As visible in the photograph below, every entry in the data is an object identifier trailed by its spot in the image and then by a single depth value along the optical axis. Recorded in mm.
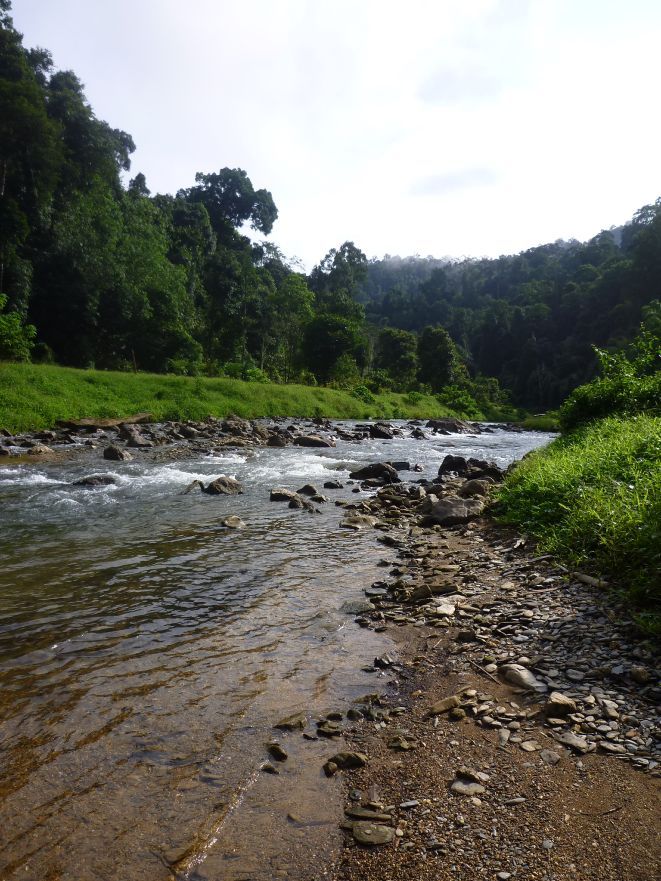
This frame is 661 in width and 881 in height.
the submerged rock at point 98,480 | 14166
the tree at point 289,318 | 62719
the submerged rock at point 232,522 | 10297
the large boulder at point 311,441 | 26653
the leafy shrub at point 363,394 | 53509
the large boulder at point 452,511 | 10320
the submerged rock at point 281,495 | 12984
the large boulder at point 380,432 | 33938
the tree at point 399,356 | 73125
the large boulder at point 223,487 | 13715
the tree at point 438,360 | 72875
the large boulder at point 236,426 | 29250
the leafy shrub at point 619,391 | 14719
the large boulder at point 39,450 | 19172
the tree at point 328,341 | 58312
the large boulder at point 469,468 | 16850
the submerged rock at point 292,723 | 4078
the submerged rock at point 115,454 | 19188
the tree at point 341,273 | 95188
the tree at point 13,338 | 29891
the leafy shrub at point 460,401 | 65438
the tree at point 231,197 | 92062
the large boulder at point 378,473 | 16547
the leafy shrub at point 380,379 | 67544
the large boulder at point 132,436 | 22547
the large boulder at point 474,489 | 12484
